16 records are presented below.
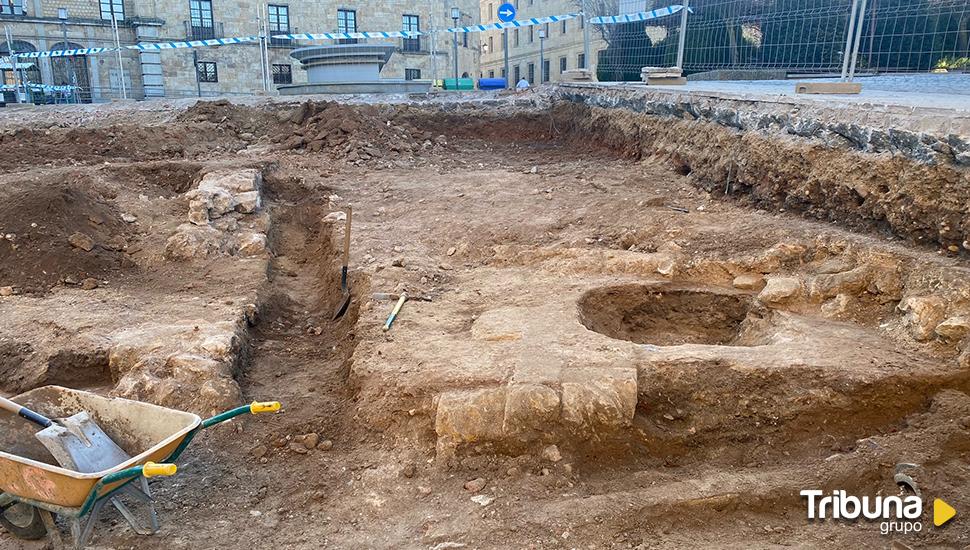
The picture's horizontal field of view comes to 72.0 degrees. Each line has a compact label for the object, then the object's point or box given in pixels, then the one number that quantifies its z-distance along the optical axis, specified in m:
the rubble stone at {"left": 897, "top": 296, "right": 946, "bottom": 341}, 4.70
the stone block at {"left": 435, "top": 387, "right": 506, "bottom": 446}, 4.02
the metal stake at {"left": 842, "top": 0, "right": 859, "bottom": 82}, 8.20
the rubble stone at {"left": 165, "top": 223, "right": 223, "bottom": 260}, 7.20
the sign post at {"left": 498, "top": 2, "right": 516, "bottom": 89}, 18.44
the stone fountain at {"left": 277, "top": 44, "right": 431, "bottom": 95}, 18.56
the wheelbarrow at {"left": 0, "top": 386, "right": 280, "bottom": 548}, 3.11
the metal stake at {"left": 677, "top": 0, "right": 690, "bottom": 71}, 11.91
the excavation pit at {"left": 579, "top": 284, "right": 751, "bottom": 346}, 5.87
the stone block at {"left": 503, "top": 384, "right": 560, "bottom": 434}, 4.02
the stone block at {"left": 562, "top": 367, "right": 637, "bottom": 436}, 4.04
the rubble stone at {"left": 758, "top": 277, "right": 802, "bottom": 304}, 5.55
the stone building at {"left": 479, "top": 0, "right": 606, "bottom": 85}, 38.59
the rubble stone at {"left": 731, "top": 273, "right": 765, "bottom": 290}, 5.95
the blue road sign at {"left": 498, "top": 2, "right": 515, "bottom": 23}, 18.43
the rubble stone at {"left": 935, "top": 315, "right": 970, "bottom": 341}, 4.51
